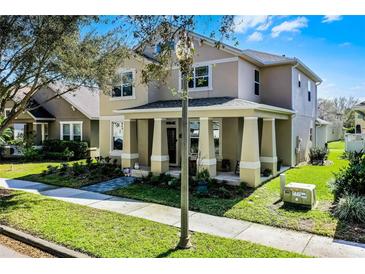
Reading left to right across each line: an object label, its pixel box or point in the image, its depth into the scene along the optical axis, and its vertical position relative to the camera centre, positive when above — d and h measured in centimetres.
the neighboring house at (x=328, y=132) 2075 +25
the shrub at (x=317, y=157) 1618 -127
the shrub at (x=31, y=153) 1948 -125
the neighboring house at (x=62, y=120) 2078 +117
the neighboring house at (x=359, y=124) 2522 +91
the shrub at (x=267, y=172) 1191 -156
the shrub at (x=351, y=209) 698 -187
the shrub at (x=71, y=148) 1975 -89
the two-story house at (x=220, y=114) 1117 +89
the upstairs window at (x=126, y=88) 1462 +249
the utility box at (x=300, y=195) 793 -168
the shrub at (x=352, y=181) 822 -139
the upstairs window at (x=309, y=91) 1789 +270
